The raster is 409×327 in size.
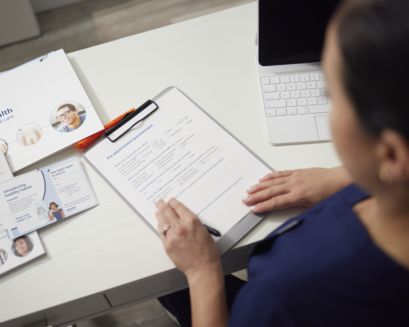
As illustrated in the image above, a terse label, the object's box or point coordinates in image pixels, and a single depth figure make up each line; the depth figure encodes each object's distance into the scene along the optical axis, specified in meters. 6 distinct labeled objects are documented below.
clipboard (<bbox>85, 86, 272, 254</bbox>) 0.72
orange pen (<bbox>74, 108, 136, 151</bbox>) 0.82
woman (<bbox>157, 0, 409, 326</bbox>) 0.36
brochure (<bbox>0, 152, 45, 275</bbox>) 0.71
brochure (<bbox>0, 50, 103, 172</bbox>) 0.83
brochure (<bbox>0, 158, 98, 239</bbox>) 0.75
